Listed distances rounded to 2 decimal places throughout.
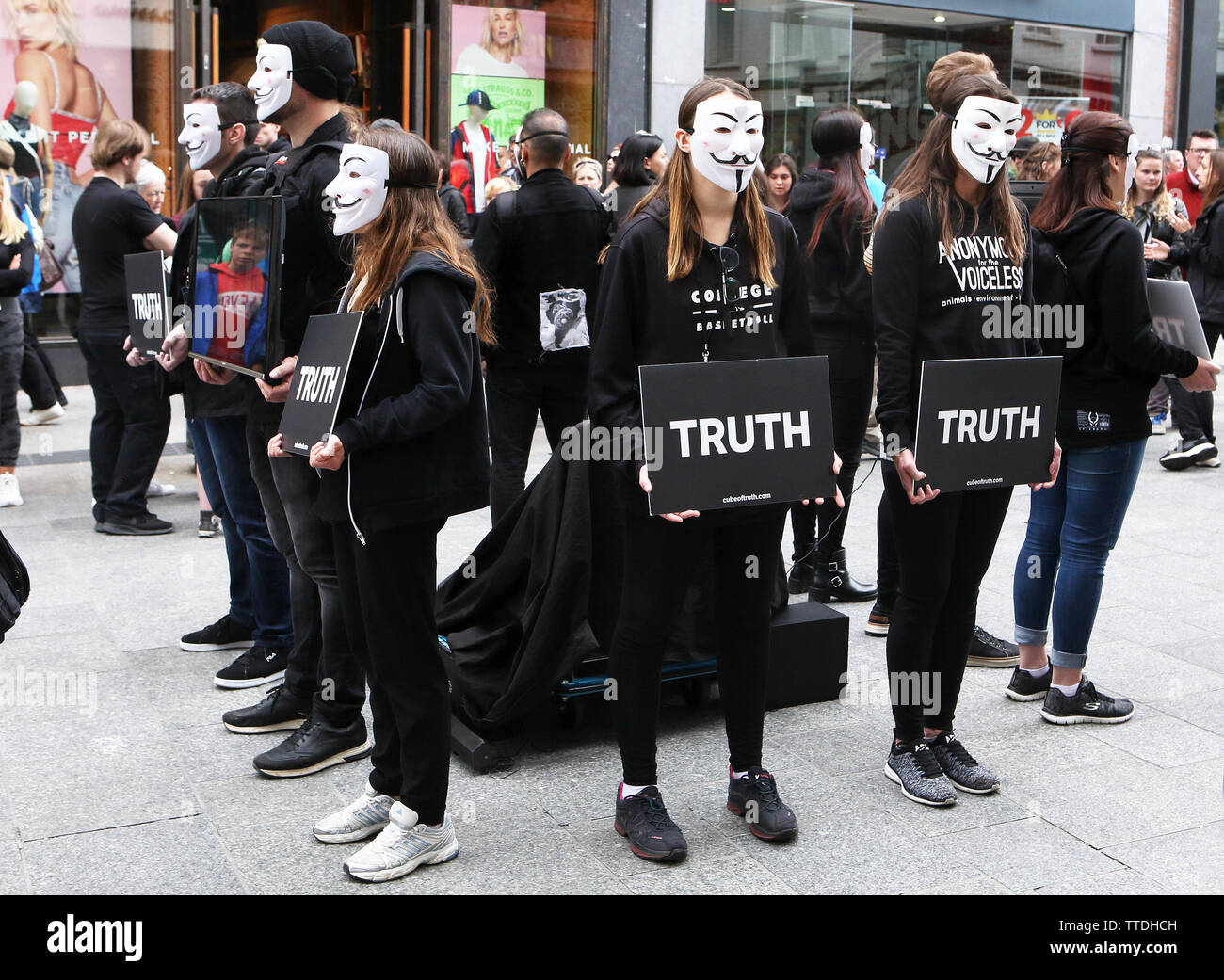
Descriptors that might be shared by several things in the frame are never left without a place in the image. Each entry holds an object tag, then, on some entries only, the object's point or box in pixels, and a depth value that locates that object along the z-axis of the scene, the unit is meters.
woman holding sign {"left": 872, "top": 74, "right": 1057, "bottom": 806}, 3.82
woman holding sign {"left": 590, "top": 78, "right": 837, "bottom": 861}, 3.50
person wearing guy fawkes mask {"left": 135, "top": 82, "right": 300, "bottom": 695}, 4.80
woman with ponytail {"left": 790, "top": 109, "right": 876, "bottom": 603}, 5.90
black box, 4.68
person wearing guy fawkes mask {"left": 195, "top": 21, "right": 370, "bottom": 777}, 3.97
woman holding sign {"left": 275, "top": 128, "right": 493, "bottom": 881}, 3.28
